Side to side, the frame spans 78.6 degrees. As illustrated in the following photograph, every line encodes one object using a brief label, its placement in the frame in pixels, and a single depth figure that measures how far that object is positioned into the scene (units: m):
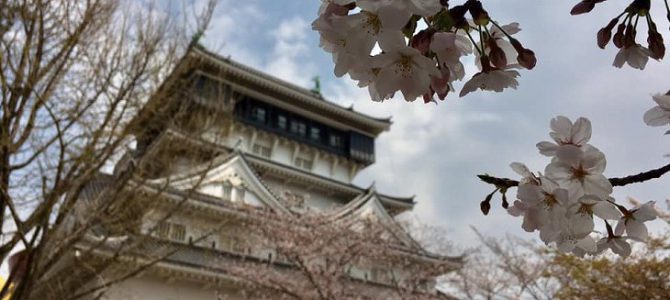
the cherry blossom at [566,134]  0.27
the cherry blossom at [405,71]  0.22
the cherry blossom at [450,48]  0.23
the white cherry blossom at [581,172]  0.26
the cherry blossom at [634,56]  0.30
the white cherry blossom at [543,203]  0.26
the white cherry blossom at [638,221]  0.30
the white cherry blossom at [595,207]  0.26
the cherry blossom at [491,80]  0.26
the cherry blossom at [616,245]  0.30
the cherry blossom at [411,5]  0.20
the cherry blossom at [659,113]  0.31
